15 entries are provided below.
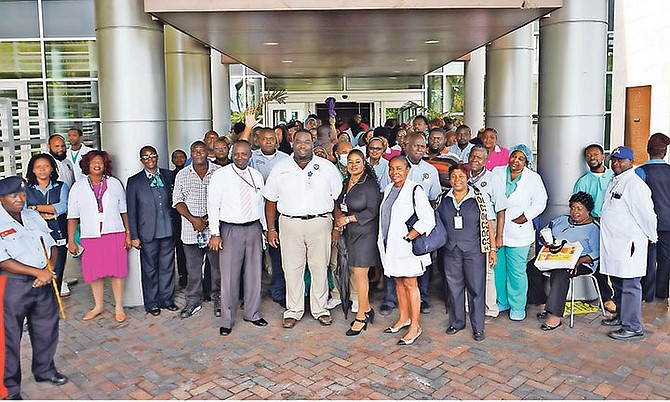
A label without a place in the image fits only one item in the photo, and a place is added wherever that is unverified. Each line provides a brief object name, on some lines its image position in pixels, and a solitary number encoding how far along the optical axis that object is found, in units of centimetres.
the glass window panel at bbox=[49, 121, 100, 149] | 1488
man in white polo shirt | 651
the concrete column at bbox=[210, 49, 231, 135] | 1463
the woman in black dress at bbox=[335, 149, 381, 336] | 634
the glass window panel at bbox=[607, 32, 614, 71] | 1645
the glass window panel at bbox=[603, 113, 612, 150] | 1634
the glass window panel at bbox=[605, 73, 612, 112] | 1670
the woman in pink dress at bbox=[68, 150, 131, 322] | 674
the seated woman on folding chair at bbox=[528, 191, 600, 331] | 653
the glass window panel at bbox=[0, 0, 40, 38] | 1470
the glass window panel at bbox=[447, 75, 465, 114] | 1869
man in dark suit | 690
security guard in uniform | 484
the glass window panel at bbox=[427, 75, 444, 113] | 1886
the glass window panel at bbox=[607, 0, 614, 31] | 1626
